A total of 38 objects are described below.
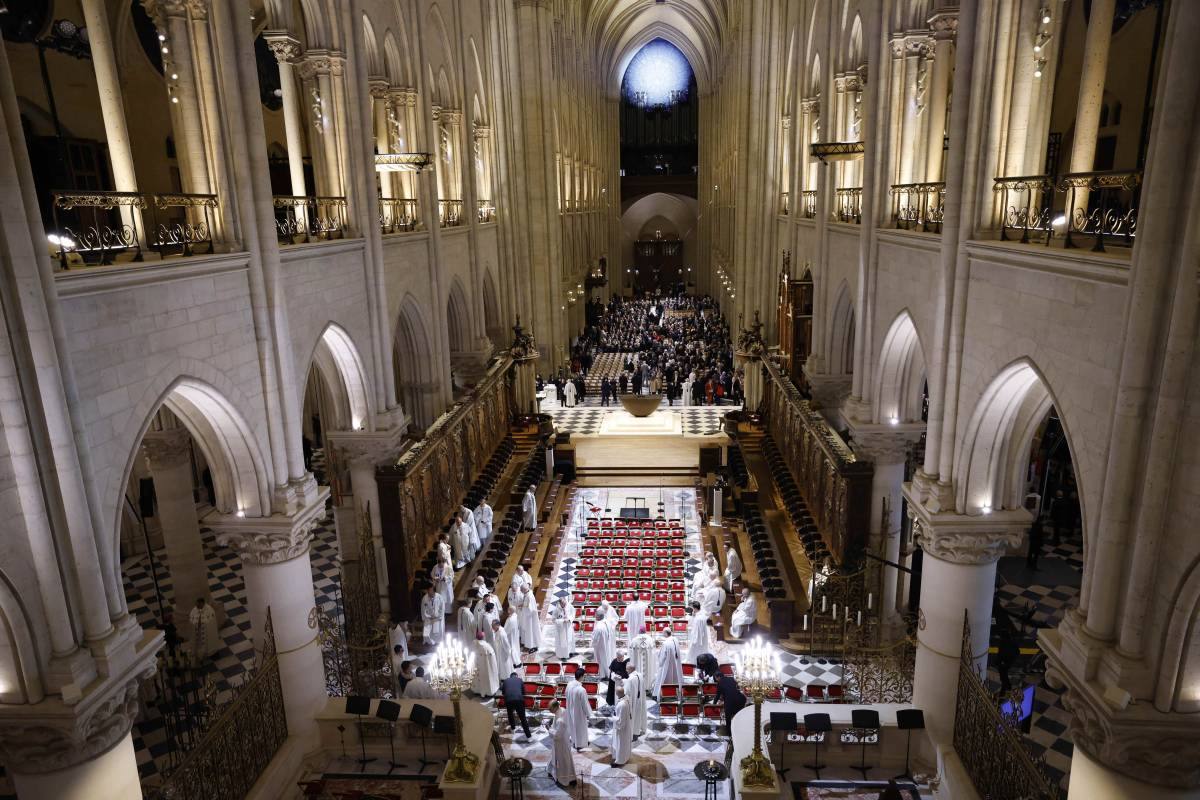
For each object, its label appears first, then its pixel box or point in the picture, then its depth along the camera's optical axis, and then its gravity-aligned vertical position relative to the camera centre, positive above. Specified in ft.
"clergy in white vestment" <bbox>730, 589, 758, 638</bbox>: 44.24 -22.76
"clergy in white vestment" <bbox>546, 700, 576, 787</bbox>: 33.47 -22.43
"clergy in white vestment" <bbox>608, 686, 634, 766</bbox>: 34.53 -22.76
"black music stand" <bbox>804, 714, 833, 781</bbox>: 30.45 -19.65
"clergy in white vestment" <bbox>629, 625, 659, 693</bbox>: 38.93 -21.94
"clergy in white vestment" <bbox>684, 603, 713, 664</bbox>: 43.21 -23.29
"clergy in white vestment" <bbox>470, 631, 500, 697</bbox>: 40.93 -23.45
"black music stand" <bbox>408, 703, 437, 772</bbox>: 32.40 -20.14
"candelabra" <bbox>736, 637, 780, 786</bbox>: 28.86 -17.11
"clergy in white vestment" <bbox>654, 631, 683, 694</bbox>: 40.42 -23.02
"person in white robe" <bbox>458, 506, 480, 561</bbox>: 54.21 -21.83
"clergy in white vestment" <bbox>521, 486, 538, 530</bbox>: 60.90 -23.20
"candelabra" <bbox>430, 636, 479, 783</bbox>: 29.45 -17.17
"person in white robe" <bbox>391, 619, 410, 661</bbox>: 42.11 -22.25
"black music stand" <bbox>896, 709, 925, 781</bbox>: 30.86 -19.92
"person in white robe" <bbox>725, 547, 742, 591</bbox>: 50.60 -23.23
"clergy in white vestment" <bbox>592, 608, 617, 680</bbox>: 41.65 -22.71
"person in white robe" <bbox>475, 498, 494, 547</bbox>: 56.95 -22.37
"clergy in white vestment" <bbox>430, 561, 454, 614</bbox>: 46.70 -21.57
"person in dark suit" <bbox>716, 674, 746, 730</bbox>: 35.41 -21.76
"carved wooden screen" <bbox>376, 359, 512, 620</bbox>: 44.98 -18.19
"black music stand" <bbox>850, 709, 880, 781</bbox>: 30.60 -19.65
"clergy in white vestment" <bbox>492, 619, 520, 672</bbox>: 41.55 -22.62
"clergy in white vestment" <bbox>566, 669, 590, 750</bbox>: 36.14 -22.70
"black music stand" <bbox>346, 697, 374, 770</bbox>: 32.91 -20.07
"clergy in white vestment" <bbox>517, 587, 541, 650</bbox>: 44.98 -23.17
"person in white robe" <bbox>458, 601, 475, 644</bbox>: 43.75 -22.54
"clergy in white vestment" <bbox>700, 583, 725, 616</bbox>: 45.96 -22.68
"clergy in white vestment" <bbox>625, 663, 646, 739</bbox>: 35.04 -21.85
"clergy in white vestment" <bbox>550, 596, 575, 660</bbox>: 44.06 -22.99
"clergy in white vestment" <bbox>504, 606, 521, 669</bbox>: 43.09 -22.73
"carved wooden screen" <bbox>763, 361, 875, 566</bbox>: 43.06 -17.44
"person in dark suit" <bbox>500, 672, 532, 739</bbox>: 36.70 -22.09
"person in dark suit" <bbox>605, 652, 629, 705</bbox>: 36.40 -20.99
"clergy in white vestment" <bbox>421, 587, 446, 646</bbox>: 44.42 -22.50
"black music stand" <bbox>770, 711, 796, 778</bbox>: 31.22 -20.08
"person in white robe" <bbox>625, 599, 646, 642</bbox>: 45.03 -23.07
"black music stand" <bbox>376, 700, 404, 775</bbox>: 32.53 -20.22
